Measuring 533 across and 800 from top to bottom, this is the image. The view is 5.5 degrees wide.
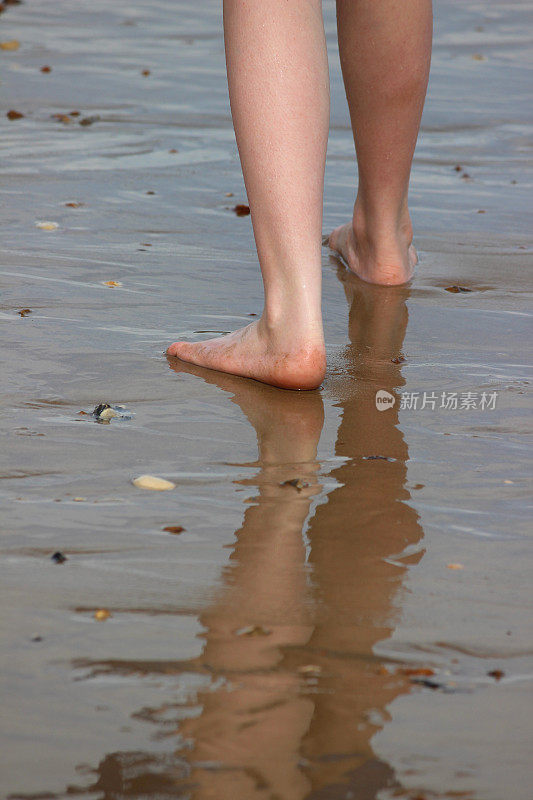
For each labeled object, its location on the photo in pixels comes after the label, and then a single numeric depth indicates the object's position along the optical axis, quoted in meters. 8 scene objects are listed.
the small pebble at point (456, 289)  6.25
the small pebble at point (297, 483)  5.65
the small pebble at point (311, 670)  5.41
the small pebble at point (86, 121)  7.46
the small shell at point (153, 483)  5.63
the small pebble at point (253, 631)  5.44
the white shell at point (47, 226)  6.40
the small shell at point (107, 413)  5.77
